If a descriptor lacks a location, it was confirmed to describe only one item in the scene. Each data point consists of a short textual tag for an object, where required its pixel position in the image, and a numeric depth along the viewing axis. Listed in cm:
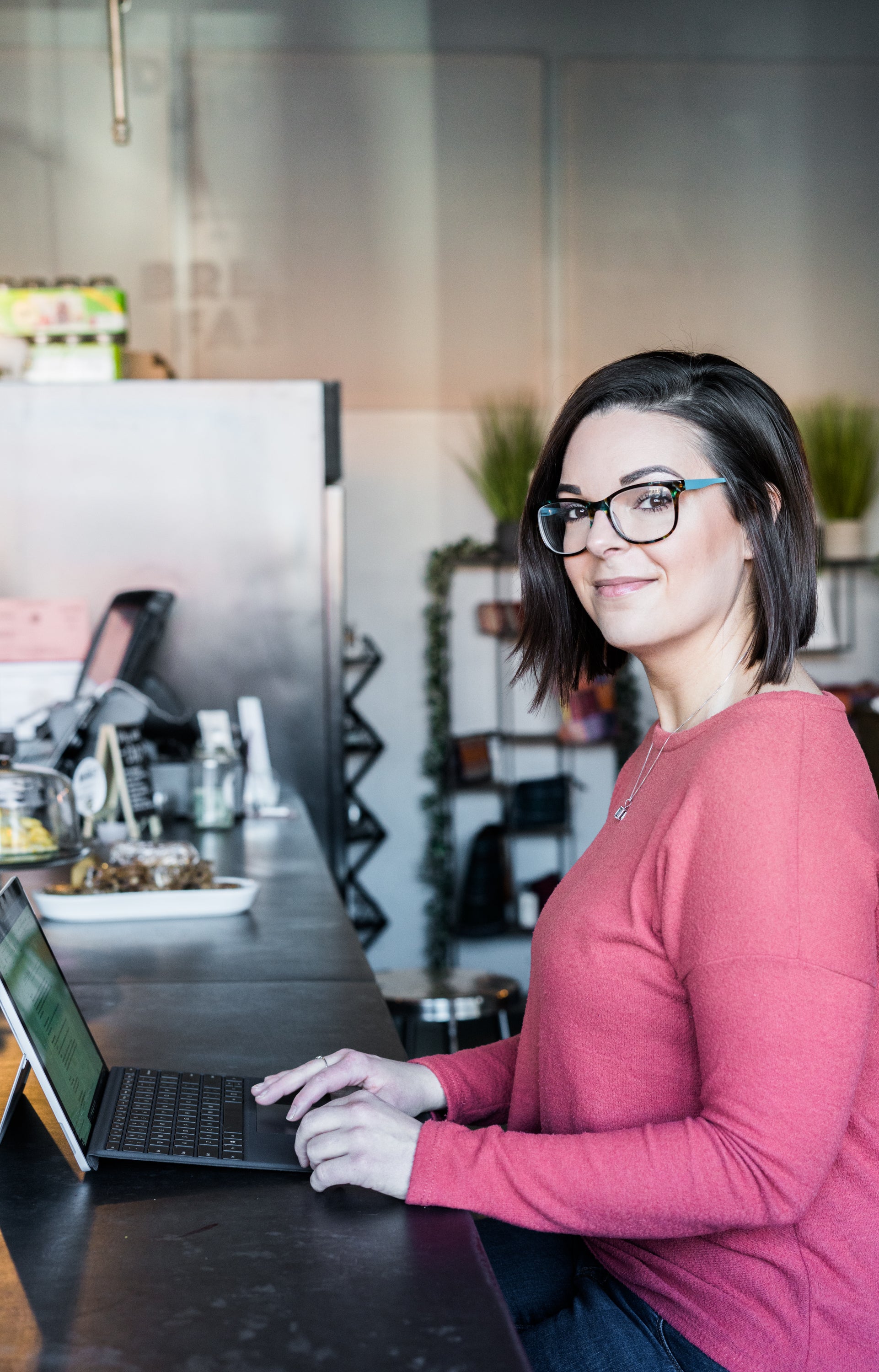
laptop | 95
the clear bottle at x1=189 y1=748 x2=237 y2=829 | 260
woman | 91
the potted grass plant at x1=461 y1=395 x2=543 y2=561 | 491
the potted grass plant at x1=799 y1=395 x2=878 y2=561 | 499
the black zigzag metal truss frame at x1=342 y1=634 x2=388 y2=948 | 495
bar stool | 293
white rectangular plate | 178
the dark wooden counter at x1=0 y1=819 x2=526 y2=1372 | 73
